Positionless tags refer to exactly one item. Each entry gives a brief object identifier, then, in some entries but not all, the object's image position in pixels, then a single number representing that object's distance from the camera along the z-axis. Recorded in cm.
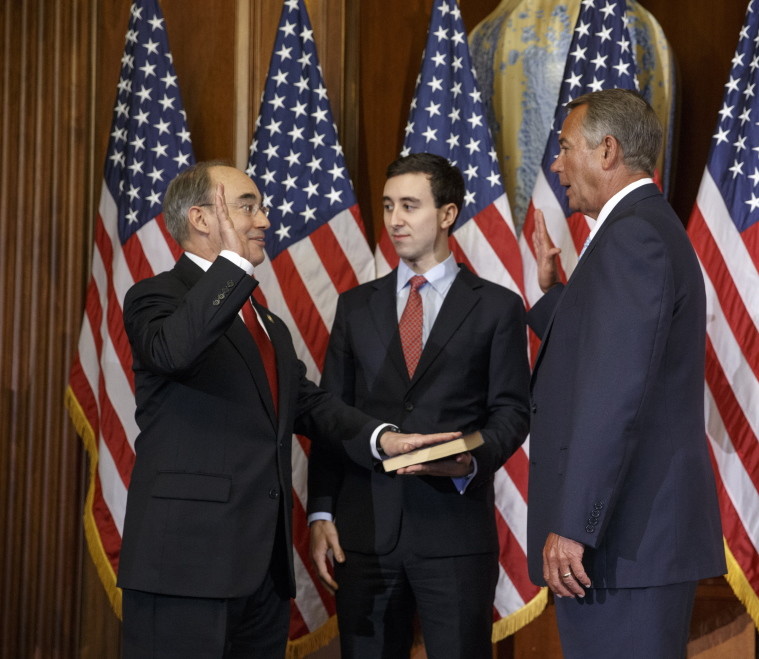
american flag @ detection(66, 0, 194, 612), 362
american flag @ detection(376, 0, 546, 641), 352
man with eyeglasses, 229
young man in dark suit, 281
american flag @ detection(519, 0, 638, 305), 363
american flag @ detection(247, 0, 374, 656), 369
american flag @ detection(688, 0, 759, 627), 333
